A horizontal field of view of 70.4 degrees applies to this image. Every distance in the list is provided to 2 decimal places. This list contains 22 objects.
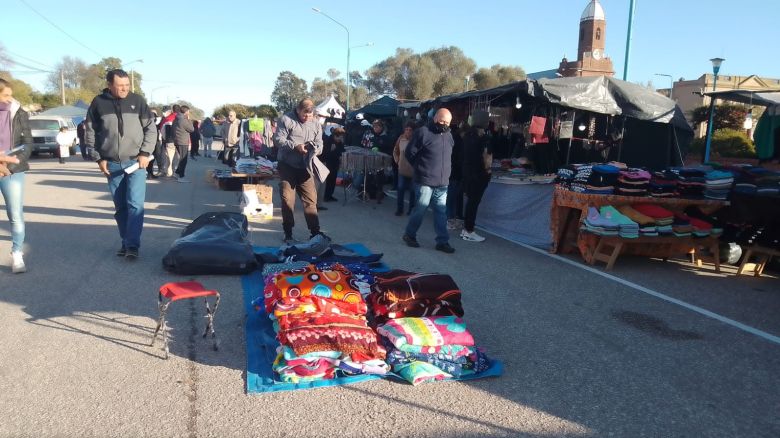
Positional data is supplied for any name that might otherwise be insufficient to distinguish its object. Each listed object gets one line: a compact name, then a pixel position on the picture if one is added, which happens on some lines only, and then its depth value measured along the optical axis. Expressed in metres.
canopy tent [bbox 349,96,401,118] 17.77
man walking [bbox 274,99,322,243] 7.46
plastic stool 3.87
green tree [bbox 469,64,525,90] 57.97
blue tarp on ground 3.52
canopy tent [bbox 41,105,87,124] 42.34
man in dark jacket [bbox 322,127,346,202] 11.70
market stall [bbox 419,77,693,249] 9.13
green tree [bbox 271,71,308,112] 76.51
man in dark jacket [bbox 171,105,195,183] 14.68
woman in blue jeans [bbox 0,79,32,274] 5.61
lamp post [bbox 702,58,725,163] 10.02
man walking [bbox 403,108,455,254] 7.63
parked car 23.64
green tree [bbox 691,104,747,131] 24.94
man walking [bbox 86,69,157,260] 6.16
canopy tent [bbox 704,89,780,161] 8.65
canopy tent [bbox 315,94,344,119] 17.50
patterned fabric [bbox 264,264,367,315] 4.06
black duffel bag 5.77
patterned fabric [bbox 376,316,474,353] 3.83
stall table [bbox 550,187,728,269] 7.00
